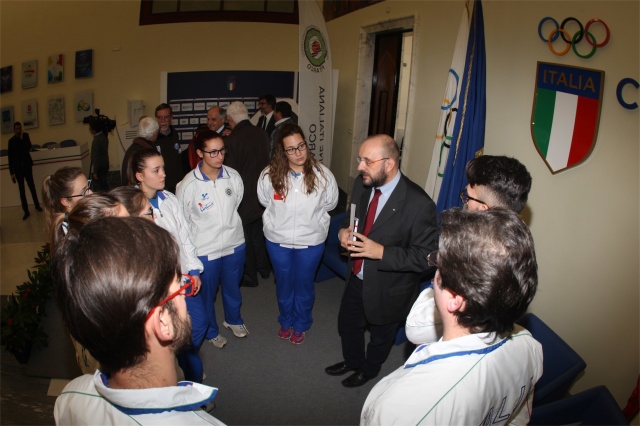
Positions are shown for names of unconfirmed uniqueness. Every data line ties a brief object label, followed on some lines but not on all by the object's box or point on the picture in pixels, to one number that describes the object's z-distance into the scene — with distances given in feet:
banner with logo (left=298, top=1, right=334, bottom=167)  16.97
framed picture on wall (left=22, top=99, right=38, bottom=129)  26.50
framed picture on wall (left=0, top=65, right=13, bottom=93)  26.22
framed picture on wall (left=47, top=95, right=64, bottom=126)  26.30
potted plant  9.91
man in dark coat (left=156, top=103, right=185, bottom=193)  14.05
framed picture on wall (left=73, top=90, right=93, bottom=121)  26.13
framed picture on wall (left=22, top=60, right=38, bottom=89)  25.91
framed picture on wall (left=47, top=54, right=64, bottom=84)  25.63
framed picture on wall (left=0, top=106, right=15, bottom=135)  26.55
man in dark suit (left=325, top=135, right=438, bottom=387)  7.59
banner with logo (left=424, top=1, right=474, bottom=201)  11.32
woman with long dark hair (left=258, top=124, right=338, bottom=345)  9.44
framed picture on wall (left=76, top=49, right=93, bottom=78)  25.59
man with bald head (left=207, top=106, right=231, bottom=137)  15.44
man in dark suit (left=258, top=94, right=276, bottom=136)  16.70
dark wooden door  18.62
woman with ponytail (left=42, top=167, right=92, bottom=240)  7.23
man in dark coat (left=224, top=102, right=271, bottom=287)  12.81
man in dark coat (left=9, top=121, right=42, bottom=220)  20.90
